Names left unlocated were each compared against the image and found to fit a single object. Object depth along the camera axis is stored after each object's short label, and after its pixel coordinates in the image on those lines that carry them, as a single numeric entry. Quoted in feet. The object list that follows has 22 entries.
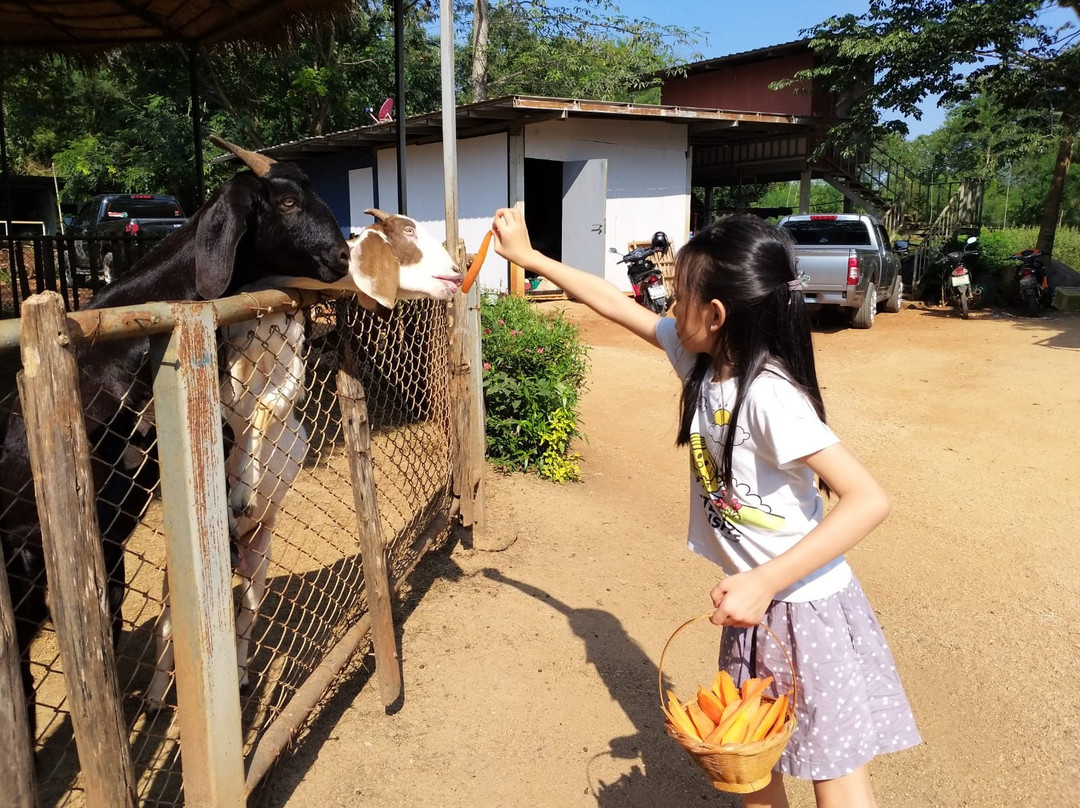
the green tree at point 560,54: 70.85
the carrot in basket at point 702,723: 6.31
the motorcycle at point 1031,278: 46.88
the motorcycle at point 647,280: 39.68
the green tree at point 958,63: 48.93
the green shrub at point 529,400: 18.16
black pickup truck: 50.37
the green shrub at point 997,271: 50.70
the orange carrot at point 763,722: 5.98
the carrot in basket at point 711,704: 6.41
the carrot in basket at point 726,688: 6.50
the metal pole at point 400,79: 20.17
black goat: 6.98
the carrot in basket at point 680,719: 6.13
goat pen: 4.45
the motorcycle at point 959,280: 46.57
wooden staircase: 63.41
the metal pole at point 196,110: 24.81
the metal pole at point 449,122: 13.97
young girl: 6.20
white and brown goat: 8.38
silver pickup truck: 40.16
